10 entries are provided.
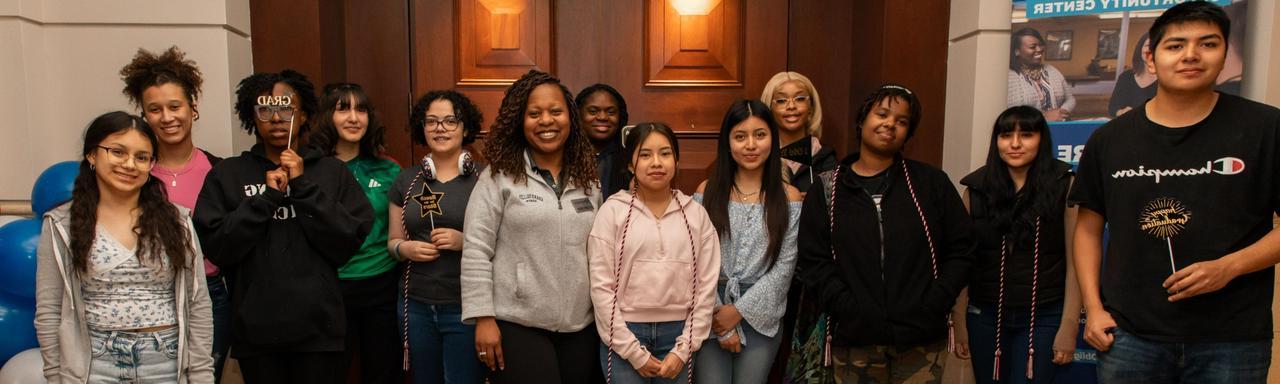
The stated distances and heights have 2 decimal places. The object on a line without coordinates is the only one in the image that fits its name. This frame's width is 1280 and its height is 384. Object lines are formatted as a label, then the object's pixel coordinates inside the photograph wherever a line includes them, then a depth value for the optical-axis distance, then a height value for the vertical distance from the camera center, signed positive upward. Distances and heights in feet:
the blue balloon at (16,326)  8.50 -2.18
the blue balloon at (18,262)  8.34 -1.46
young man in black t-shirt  6.38 -0.73
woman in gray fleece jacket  7.68 -1.21
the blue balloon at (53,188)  8.66 -0.71
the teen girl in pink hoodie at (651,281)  7.67 -1.49
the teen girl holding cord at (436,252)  8.39 -1.34
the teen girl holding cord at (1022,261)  8.25 -1.37
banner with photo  9.43 +0.83
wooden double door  12.50 +1.18
